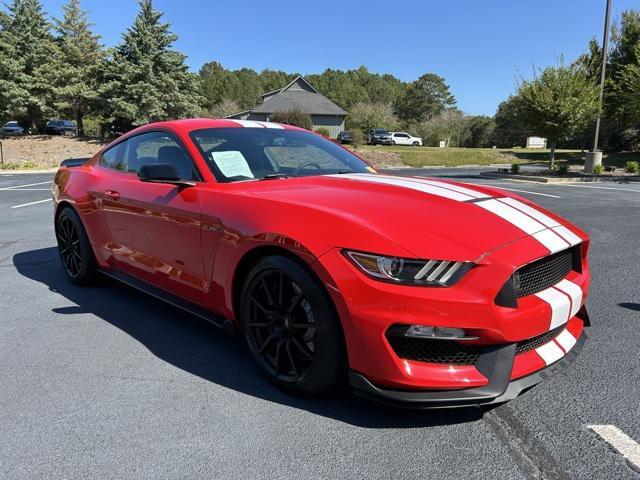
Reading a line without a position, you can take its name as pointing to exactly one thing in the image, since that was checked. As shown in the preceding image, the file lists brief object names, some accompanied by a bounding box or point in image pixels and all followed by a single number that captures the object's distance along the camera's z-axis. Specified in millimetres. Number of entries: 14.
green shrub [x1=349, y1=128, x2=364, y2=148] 39438
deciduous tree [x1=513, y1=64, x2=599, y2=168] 19000
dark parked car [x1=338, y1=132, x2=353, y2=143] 40722
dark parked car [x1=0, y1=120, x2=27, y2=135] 36294
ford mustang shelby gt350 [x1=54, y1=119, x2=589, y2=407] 2094
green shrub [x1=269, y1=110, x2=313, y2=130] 37156
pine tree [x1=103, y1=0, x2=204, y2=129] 31312
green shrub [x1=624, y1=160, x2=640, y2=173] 20578
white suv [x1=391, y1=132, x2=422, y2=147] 51369
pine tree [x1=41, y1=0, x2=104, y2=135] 33000
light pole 19141
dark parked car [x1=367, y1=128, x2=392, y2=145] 48594
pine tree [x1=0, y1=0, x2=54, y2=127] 31938
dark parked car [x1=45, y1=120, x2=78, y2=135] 40188
